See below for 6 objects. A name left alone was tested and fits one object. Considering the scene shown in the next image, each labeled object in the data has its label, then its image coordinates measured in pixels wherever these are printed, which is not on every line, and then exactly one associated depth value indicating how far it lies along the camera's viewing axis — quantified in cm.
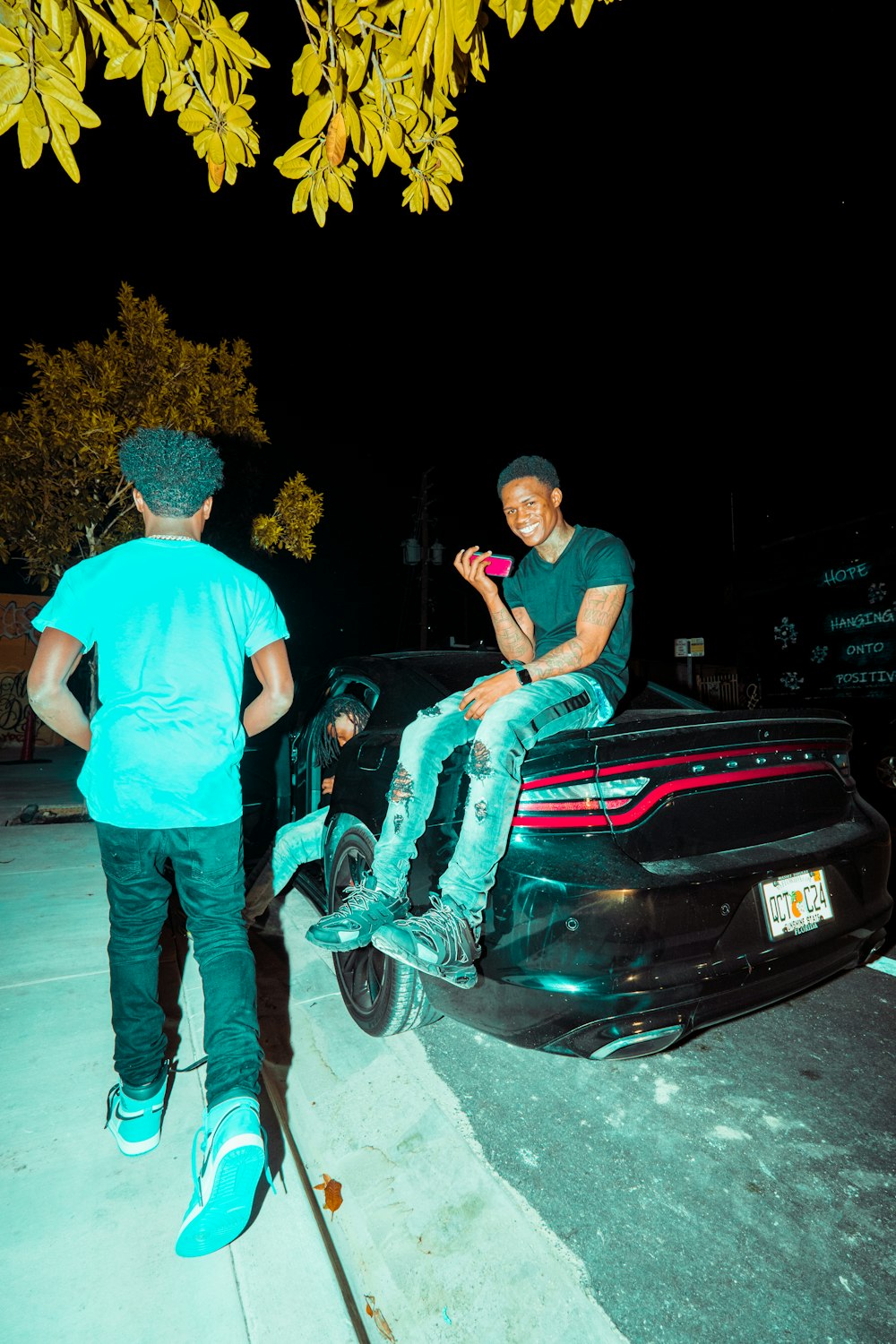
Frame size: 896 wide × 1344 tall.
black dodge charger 174
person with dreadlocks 335
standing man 177
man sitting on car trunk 199
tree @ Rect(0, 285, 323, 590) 620
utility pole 2084
